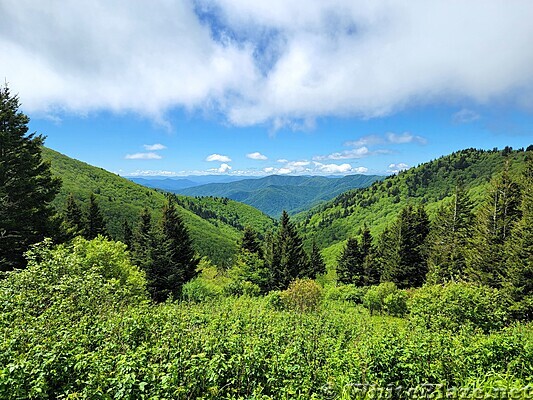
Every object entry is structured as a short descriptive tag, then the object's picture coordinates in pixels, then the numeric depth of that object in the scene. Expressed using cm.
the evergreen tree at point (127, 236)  5408
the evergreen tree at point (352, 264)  5362
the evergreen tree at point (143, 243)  3066
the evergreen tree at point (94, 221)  4332
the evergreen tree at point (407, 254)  4050
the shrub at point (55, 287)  920
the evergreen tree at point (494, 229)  2597
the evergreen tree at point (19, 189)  1958
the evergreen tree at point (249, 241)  3941
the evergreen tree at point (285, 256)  3906
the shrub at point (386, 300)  2678
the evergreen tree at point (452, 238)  3394
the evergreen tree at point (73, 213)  4050
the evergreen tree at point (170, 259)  3044
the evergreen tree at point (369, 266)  5119
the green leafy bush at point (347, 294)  3178
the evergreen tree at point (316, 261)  6945
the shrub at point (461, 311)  1441
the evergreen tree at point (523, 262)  2090
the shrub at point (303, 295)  2283
